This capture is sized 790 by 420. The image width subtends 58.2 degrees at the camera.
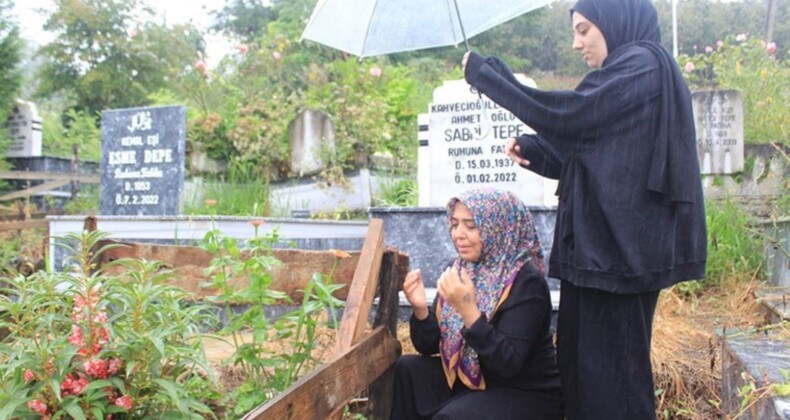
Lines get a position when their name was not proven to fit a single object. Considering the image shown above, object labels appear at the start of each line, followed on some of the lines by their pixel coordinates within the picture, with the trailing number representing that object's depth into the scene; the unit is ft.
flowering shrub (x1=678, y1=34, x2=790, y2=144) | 24.27
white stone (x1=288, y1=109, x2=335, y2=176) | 23.99
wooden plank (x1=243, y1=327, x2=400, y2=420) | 5.03
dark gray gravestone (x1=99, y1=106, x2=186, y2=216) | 21.13
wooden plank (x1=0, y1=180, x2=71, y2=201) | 30.17
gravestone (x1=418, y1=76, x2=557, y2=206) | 15.07
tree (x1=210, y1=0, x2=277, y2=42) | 73.51
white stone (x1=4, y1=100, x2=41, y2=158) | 38.14
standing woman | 6.59
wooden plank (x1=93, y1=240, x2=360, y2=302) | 7.75
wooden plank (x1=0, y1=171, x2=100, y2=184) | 29.78
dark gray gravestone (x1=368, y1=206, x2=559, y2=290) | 14.28
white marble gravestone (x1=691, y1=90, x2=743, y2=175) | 22.21
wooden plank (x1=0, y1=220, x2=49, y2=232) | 22.33
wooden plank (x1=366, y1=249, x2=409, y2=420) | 7.97
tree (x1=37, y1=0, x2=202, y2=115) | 48.85
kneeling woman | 7.15
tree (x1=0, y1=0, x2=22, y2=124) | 34.55
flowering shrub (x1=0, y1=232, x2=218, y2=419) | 4.85
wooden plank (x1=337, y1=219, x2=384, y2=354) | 6.68
